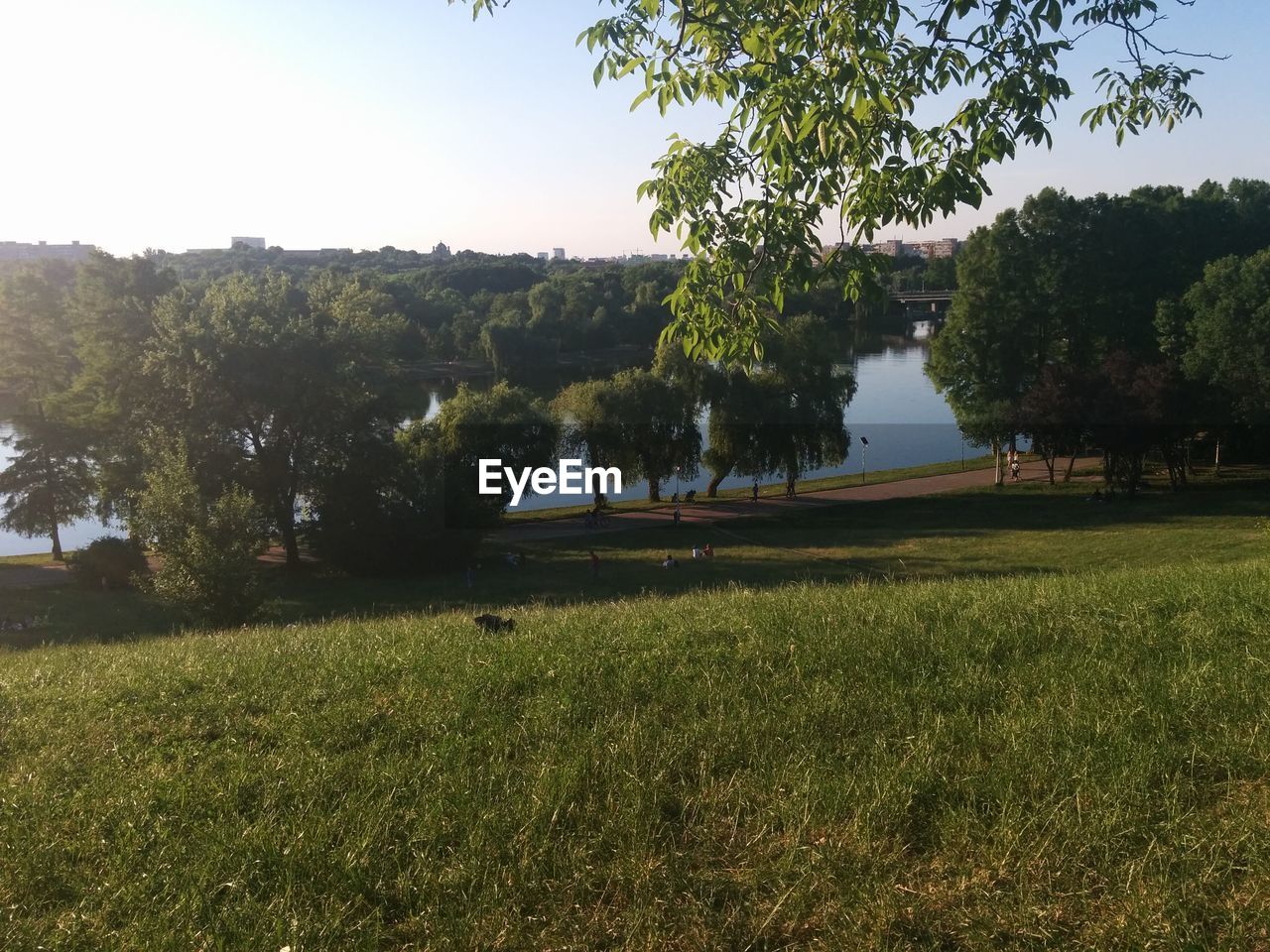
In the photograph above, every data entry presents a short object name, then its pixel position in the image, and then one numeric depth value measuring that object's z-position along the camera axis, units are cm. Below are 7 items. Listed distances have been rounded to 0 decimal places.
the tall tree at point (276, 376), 2817
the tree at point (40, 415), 3064
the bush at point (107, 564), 2622
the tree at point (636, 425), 3712
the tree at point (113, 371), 2803
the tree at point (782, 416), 3738
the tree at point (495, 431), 3422
